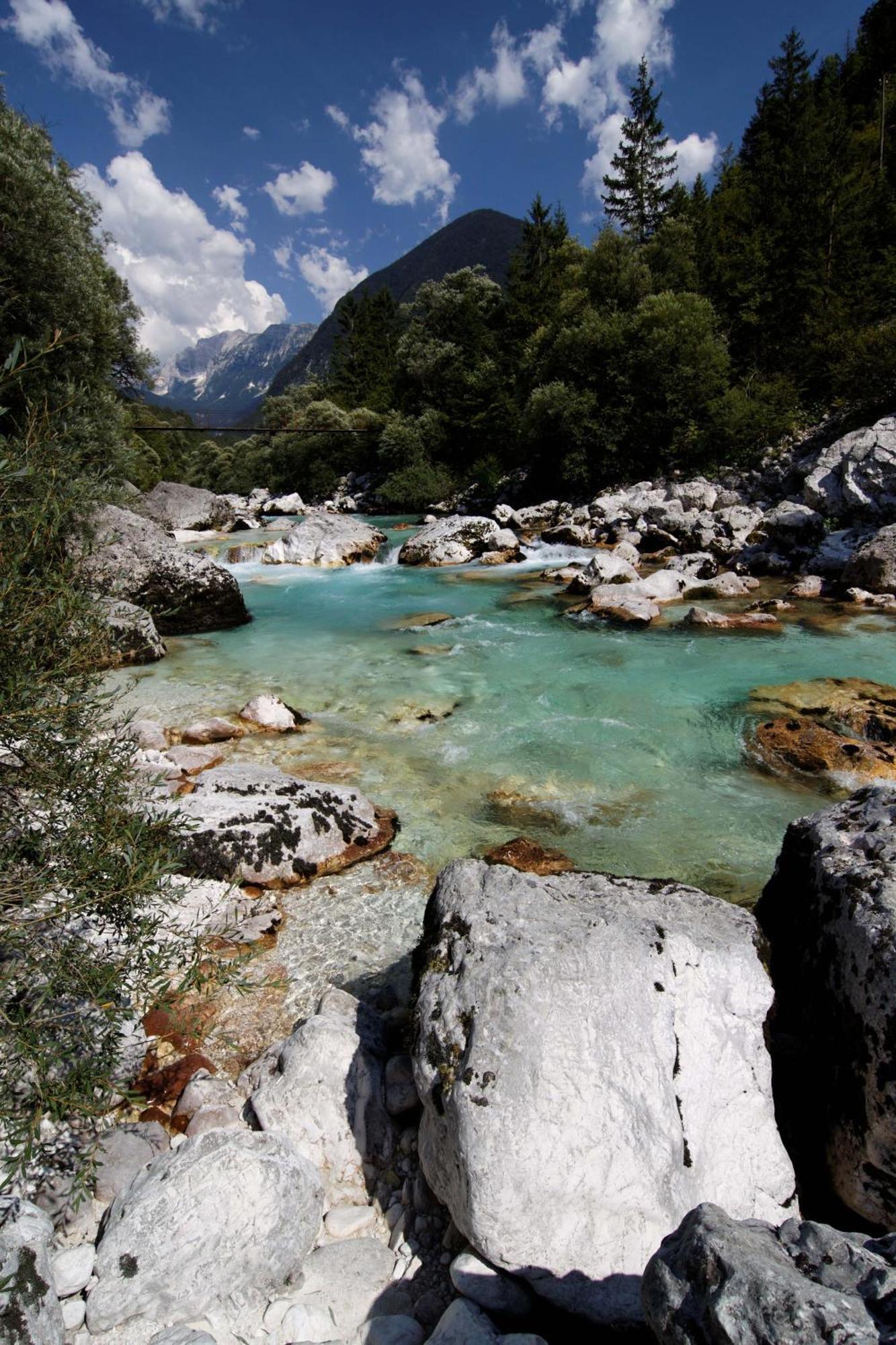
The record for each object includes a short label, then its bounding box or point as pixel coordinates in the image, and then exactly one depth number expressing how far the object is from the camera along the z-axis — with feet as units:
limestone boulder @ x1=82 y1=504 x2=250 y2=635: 40.27
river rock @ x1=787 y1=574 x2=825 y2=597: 49.42
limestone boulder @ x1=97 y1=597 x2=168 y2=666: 33.78
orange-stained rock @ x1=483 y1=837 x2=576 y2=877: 17.56
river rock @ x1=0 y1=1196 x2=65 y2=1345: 6.48
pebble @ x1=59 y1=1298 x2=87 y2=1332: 7.32
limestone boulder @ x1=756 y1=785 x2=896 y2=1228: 8.07
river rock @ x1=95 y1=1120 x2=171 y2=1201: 9.04
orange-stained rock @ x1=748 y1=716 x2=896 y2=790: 22.76
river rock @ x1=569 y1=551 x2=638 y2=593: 53.01
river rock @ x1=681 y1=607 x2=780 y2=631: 42.47
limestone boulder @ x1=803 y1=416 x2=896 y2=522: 55.31
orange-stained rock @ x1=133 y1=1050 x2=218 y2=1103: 11.08
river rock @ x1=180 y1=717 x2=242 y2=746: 25.23
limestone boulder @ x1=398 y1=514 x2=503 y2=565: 72.90
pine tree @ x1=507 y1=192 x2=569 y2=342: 144.56
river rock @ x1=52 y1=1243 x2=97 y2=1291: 7.63
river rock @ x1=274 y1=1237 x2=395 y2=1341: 7.68
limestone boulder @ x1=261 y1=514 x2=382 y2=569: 75.25
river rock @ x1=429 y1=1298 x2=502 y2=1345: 6.93
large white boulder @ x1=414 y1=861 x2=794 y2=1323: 7.52
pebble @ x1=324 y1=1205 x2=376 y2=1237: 9.00
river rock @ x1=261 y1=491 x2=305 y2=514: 132.36
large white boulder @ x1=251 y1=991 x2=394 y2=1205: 9.81
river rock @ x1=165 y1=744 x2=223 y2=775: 22.38
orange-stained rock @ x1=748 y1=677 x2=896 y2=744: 25.48
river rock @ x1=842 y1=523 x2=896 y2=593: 46.60
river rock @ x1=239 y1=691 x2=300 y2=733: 26.81
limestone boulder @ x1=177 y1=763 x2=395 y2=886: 16.61
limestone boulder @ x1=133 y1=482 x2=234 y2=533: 105.29
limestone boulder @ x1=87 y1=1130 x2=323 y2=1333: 7.56
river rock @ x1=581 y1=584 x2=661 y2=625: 44.11
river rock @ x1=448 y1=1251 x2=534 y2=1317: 7.43
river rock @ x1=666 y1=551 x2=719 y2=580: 56.95
